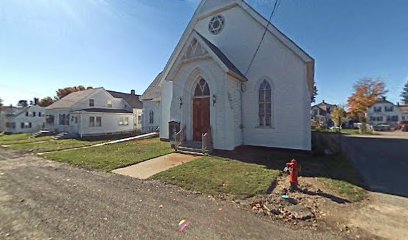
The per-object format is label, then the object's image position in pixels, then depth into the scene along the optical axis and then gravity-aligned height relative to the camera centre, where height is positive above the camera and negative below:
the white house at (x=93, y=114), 27.03 +1.27
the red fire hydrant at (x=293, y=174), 6.07 -1.56
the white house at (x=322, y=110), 67.77 +3.33
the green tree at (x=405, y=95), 99.94 +11.72
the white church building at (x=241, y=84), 11.29 +2.14
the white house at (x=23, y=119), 42.50 +0.98
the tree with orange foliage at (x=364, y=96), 54.22 +6.07
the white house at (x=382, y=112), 55.62 +1.89
